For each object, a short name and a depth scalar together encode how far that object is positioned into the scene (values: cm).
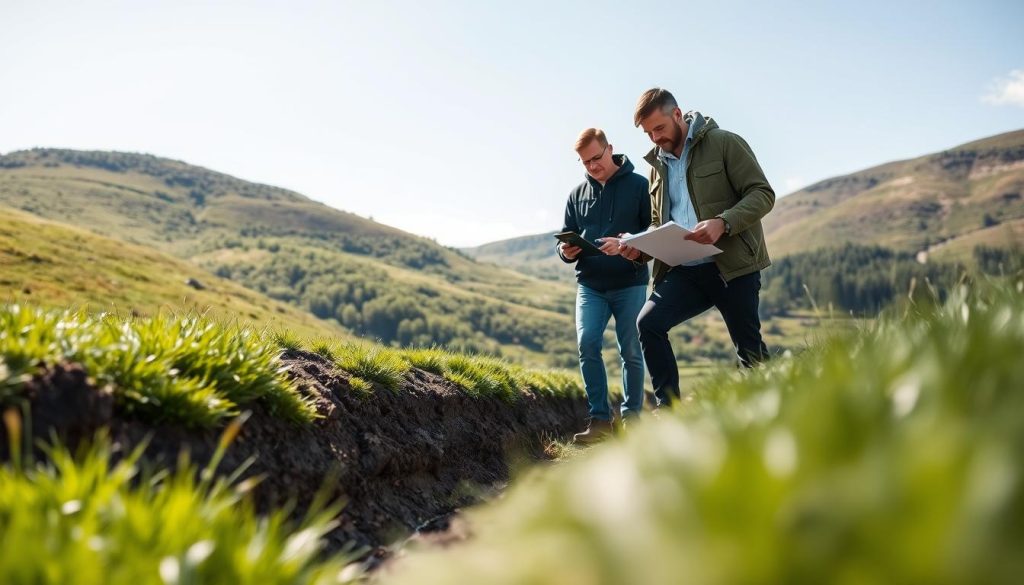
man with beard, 638
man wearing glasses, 826
